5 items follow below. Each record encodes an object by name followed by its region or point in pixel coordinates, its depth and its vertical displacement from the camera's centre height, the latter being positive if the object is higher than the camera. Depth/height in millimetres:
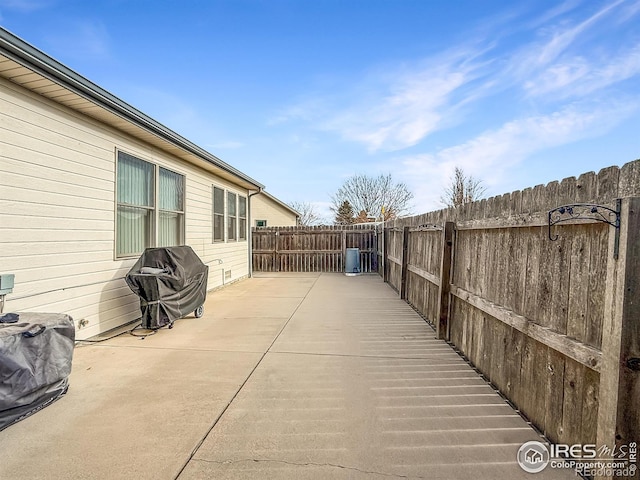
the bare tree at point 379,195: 29422 +3308
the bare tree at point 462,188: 19828 +2811
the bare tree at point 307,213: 36188 +1980
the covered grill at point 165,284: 4461 -804
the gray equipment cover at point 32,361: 2193 -989
